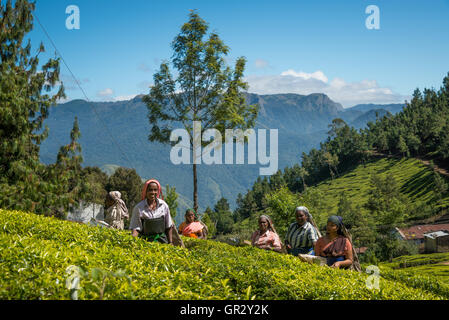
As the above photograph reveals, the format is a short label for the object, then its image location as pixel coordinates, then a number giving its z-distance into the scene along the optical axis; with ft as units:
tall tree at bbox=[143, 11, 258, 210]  55.77
